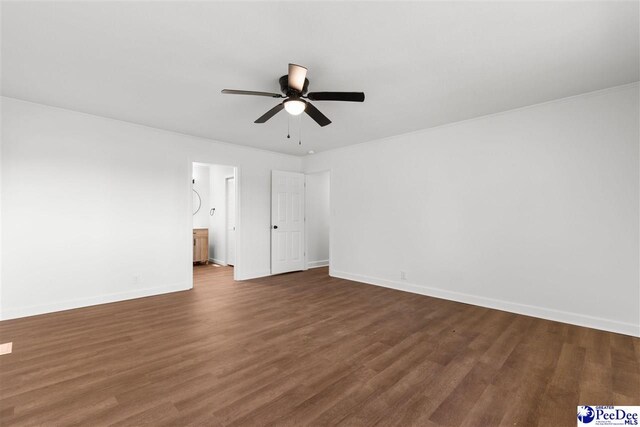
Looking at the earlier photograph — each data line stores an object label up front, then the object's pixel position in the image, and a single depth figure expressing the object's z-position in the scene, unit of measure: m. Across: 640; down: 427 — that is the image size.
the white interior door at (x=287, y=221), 6.12
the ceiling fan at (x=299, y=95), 2.45
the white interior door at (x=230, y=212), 7.06
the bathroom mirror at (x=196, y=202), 7.70
